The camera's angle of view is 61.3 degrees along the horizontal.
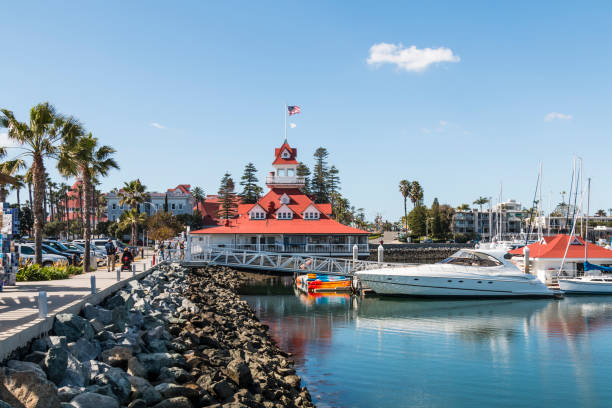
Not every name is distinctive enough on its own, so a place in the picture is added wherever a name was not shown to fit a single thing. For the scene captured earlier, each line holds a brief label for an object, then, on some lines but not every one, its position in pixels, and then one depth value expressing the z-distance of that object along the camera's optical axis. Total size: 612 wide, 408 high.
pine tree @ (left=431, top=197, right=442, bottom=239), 99.06
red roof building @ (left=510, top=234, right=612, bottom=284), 37.10
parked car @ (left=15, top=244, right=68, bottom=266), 26.98
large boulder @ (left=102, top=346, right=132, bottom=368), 9.24
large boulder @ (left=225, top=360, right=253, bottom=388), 10.33
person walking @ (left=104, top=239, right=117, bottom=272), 26.42
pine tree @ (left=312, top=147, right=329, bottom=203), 92.30
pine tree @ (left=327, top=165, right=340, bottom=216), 94.19
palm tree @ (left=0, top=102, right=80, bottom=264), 22.42
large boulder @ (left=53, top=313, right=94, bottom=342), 9.42
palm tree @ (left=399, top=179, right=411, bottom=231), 110.38
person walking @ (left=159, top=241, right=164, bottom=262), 37.28
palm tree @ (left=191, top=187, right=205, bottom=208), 115.21
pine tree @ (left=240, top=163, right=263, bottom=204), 82.06
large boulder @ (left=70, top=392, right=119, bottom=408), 6.86
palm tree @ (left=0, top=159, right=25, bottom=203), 23.03
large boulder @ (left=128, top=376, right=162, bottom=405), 7.99
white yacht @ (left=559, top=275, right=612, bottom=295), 34.06
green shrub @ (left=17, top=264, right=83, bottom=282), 18.42
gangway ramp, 37.00
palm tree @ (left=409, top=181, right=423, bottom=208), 110.19
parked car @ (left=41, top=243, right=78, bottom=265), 30.25
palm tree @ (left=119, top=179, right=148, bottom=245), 58.81
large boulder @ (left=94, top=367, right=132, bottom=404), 7.81
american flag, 61.16
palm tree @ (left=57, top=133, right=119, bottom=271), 23.53
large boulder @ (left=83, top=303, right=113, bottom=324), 11.79
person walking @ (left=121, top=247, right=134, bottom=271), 26.02
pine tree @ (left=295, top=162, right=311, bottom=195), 88.94
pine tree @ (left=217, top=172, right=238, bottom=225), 70.88
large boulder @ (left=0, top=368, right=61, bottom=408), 6.27
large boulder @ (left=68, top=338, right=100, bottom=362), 8.68
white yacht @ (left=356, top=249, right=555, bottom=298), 31.92
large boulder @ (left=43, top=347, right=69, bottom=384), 7.42
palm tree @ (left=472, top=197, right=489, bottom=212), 153.00
